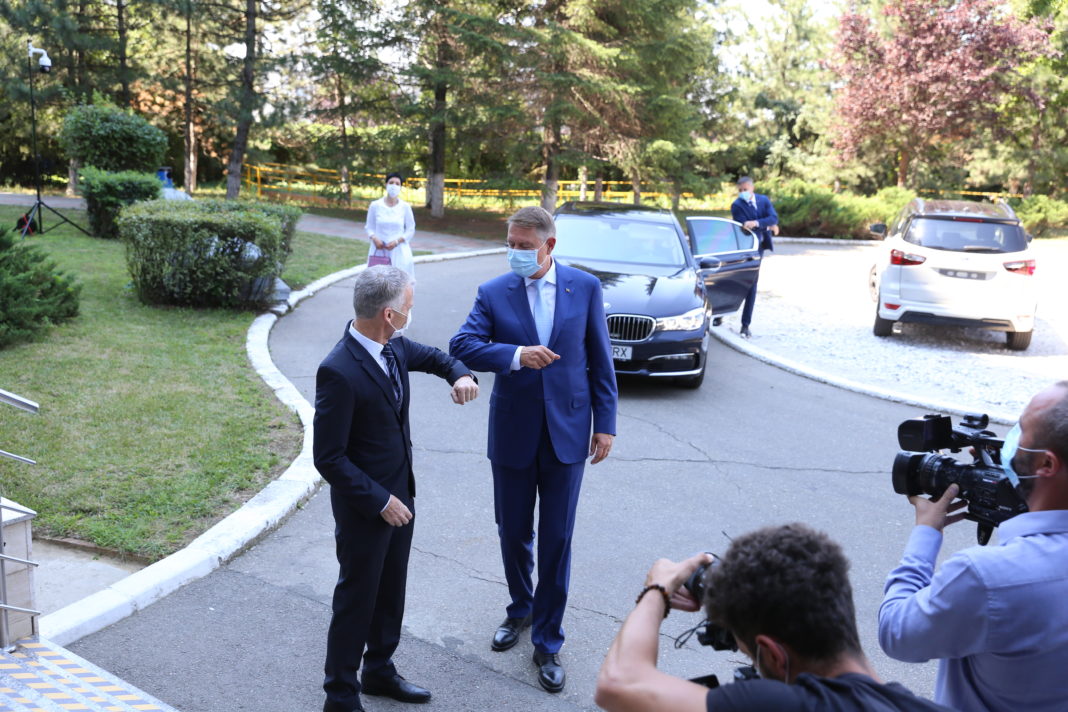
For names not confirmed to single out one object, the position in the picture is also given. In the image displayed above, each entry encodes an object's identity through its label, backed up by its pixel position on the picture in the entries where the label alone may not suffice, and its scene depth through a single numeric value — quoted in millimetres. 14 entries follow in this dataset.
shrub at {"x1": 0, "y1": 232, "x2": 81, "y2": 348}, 9125
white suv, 11602
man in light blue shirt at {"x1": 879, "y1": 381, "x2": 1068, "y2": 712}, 2008
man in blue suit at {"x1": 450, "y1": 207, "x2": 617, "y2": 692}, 4234
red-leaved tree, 30125
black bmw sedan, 9055
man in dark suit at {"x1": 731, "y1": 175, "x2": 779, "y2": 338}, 12633
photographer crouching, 1704
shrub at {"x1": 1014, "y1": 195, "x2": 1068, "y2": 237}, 31203
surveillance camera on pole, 16659
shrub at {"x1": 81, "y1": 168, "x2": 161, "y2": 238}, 17453
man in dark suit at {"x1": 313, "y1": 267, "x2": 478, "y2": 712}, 3439
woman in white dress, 10961
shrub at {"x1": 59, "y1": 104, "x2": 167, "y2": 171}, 20500
